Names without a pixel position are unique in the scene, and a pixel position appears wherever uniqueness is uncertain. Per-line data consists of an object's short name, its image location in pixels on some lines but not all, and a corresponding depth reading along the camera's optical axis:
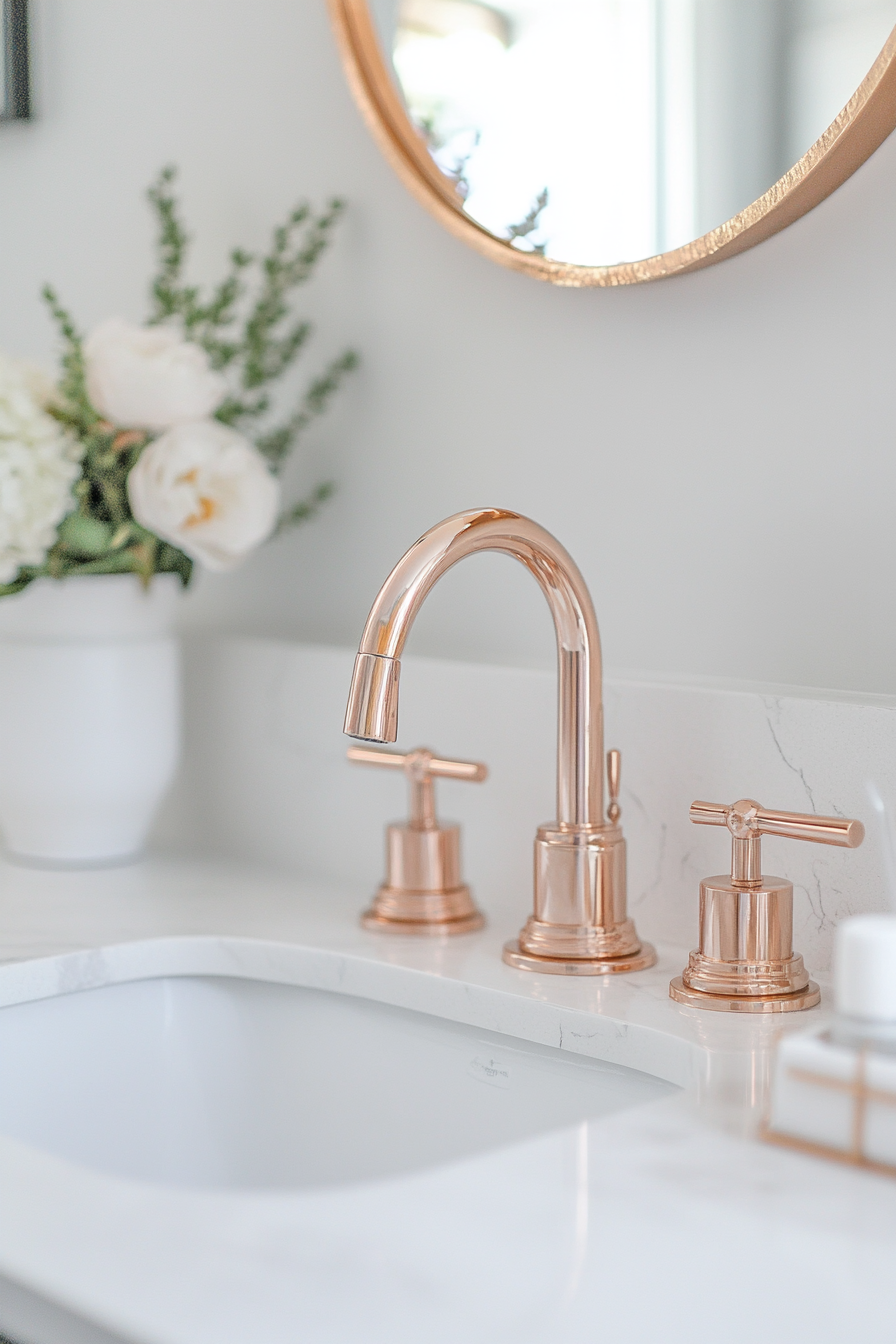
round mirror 0.82
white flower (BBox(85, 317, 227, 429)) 0.99
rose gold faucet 0.81
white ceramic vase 1.08
